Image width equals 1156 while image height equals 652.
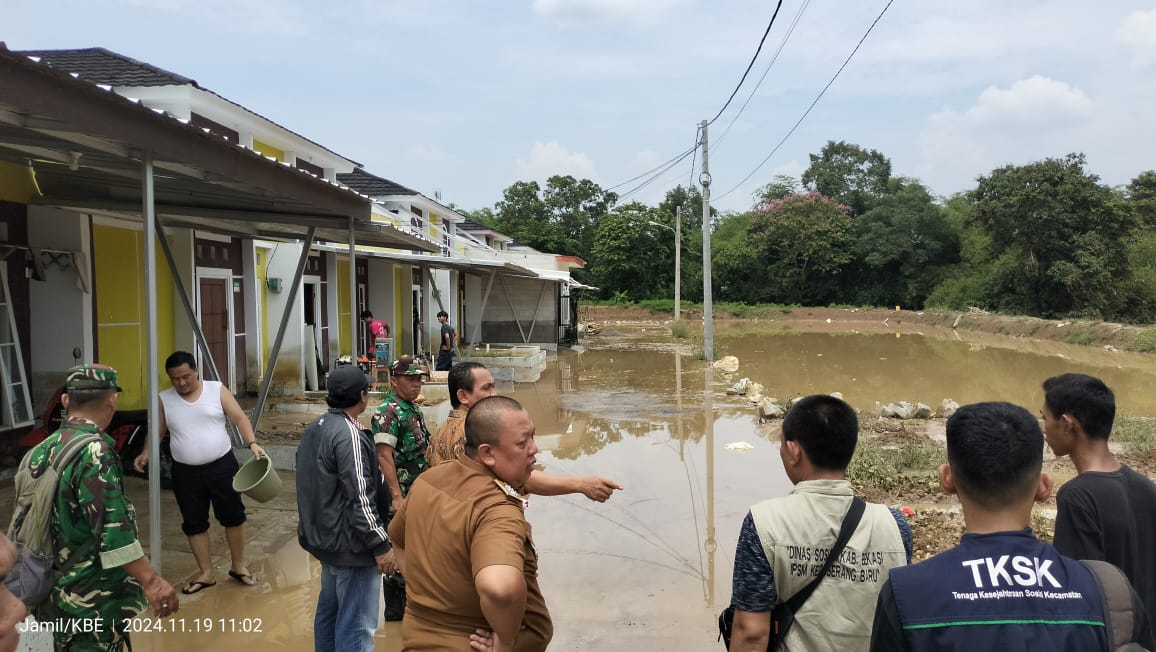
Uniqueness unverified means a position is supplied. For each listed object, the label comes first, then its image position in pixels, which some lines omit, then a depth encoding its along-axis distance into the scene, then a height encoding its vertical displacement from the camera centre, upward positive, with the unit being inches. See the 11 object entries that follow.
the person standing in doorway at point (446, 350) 539.6 -29.1
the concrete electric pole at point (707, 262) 754.8 +45.0
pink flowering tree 1849.2 +144.5
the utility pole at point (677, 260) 1185.4 +72.9
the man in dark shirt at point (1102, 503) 87.8 -23.5
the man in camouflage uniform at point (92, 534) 103.0 -30.5
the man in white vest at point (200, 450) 173.3 -32.0
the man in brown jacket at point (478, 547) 76.4 -25.0
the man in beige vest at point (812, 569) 81.6 -28.4
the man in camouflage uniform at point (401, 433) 148.8 -24.8
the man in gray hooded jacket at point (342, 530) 129.9 -37.7
